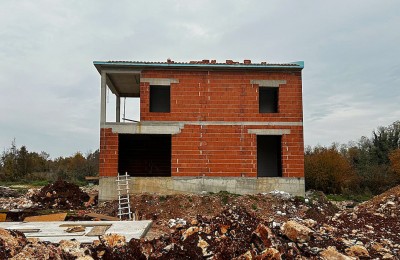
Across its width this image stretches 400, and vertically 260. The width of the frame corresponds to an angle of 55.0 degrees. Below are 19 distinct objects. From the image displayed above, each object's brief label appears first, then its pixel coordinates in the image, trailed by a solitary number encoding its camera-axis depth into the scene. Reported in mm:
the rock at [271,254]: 6156
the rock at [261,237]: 6875
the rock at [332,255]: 6574
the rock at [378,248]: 7371
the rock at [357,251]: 6992
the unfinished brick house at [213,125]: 15250
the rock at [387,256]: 6977
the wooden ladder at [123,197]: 13297
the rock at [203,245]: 6713
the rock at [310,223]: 8669
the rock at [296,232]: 7402
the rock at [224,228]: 7543
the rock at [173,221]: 11611
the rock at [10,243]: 5856
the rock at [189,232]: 7470
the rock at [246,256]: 6199
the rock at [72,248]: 6359
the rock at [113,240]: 6849
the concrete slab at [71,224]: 7942
